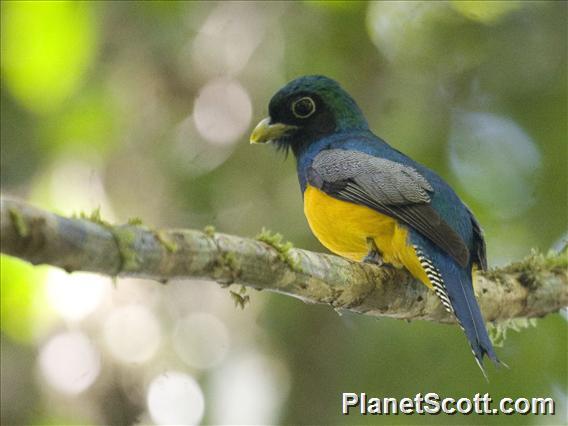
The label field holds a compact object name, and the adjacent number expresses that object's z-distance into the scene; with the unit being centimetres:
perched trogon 769
